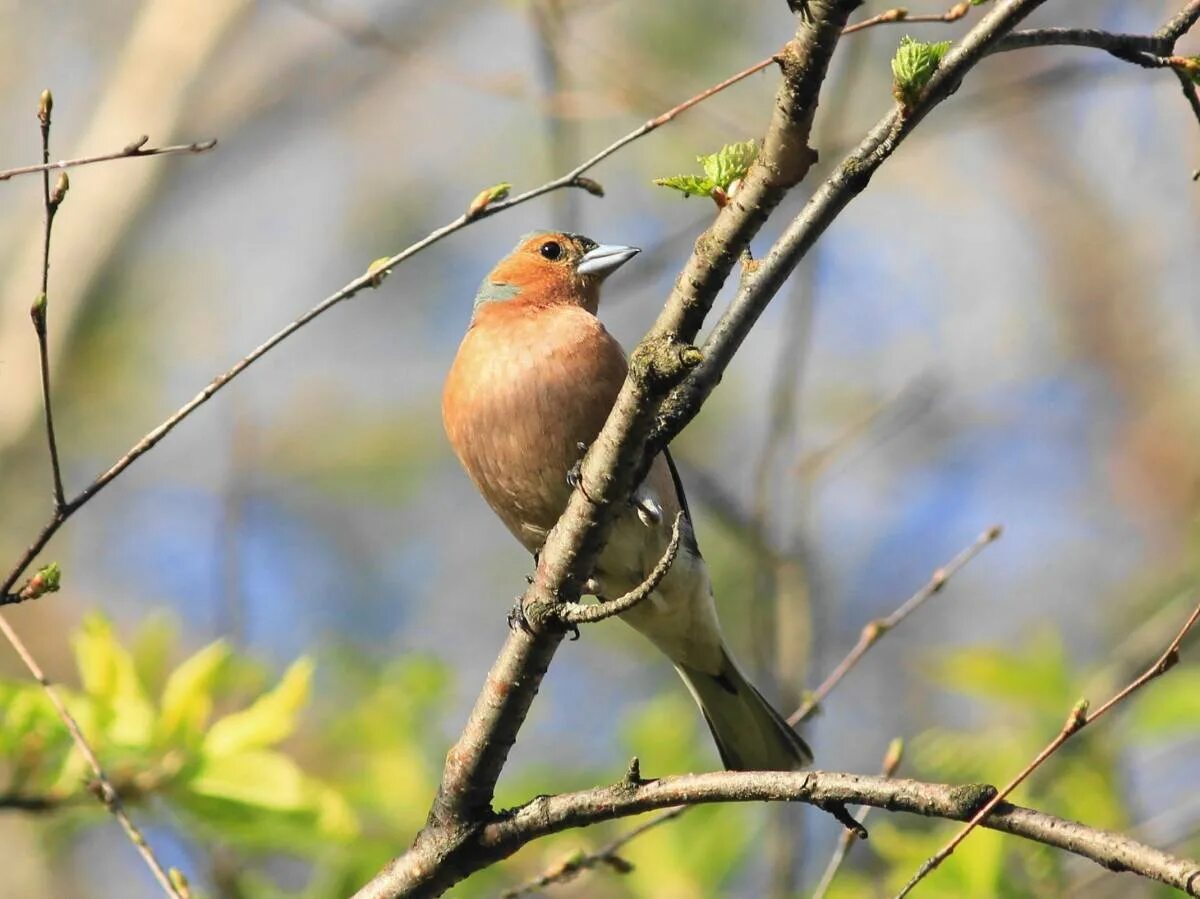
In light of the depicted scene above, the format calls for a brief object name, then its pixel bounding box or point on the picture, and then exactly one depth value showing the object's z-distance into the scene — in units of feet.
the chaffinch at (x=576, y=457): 37.99
